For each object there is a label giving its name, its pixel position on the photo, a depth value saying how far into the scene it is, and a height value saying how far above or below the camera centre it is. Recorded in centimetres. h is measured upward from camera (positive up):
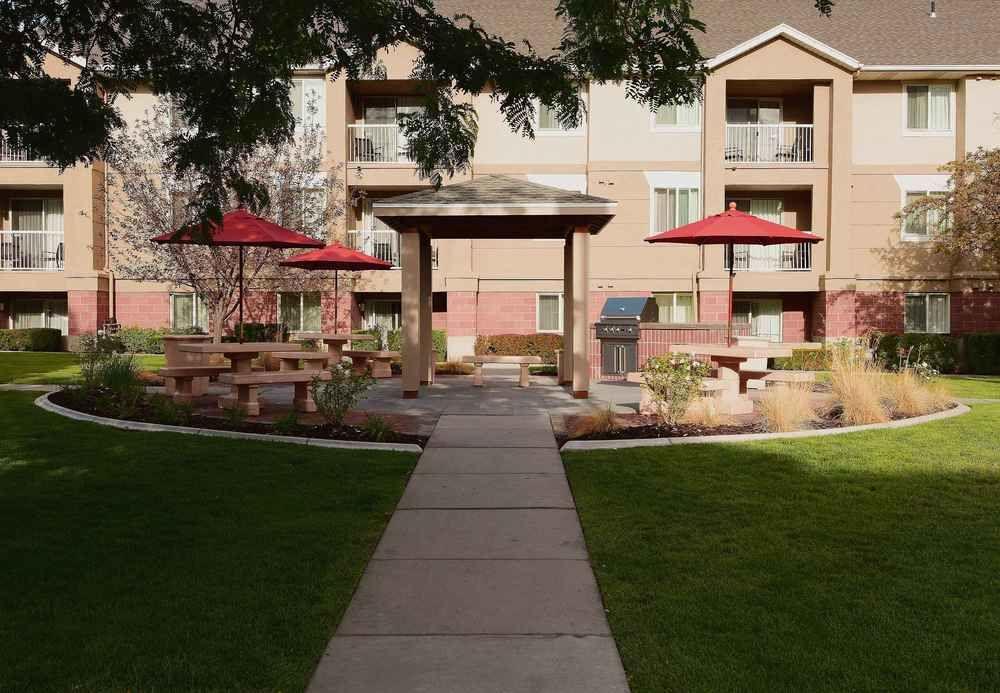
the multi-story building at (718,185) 2744 +443
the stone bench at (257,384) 1176 -76
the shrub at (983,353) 2389 -69
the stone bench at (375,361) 1844 -70
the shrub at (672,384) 1091 -69
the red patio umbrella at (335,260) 1888 +145
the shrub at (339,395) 1063 -80
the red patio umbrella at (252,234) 1257 +136
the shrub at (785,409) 1064 -99
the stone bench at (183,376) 1268 -70
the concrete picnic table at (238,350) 1169 -28
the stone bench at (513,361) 1677 -68
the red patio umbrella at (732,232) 1304 +140
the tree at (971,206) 2194 +308
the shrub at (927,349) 2408 -59
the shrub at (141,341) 2775 -39
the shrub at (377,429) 1002 -115
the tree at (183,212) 2488 +334
